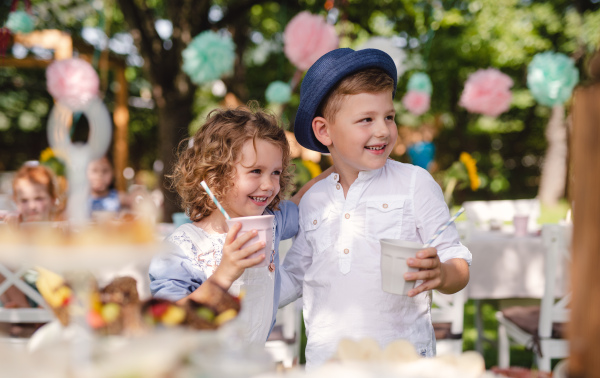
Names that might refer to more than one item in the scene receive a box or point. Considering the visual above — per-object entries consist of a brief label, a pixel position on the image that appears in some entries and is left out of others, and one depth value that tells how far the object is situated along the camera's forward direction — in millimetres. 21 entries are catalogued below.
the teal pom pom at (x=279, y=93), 5215
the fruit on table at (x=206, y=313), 1034
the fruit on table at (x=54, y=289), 1034
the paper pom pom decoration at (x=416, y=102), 5531
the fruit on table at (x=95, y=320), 900
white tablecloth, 3770
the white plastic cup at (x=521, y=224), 4184
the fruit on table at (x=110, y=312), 943
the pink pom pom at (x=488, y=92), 4523
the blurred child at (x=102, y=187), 4949
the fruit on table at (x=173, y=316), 984
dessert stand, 759
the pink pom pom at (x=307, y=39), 4641
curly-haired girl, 1640
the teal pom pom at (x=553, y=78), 5727
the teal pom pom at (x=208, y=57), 4895
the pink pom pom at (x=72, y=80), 4117
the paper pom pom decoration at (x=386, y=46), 4281
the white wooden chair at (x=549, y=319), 3029
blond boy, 1743
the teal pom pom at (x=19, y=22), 4988
